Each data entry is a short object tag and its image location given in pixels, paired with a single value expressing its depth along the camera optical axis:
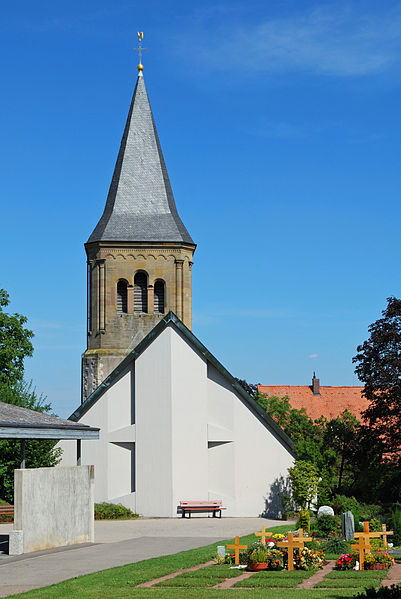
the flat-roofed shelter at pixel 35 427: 20.42
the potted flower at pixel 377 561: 17.48
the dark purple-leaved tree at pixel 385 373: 34.16
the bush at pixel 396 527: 22.92
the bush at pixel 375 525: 23.17
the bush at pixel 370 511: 27.77
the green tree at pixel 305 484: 32.66
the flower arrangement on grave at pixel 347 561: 17.42
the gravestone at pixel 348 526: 21.72
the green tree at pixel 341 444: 37.06
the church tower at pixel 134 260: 49.47
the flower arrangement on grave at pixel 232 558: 18.39
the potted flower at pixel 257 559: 17.53
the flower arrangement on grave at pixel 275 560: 17.58
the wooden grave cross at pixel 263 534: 18.36
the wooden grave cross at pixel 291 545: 17.45
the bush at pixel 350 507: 25.68
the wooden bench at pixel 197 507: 34.06
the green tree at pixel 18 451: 34.28
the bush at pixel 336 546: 20.59
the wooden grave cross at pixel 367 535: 17.61
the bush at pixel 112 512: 33.50
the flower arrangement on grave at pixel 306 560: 17.56
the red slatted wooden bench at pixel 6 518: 32.19
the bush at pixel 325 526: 24.70
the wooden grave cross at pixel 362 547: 17.47
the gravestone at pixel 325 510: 28.33
